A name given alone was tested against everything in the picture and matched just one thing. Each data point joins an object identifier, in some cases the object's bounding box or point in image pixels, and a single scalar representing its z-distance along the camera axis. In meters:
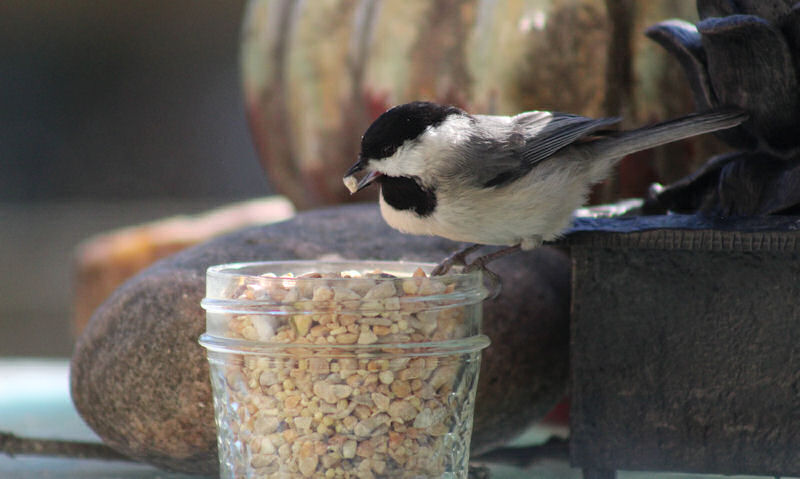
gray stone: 4.68
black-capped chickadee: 4.08
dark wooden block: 4.22
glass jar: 3.59
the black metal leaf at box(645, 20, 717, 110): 4.58
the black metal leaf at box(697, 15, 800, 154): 4.19
